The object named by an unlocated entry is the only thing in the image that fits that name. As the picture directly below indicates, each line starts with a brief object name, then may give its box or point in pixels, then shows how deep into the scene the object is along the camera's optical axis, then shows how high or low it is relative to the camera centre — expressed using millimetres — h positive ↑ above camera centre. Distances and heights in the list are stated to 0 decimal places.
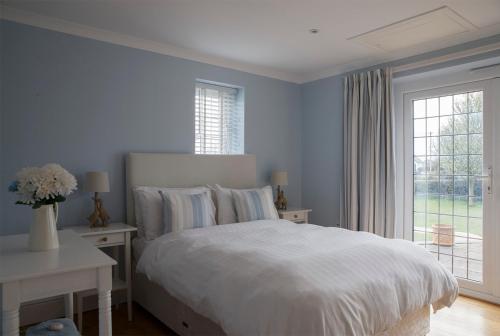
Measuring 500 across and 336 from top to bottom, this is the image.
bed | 1700 -678
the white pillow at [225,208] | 3432 -420
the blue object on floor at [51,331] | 1718 -831
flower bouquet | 1857 -154
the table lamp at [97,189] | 2994 -203
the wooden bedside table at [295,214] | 4154 -593
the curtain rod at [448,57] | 3131 +1059
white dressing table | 1521 -518
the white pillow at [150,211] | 3080 -409
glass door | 3400 -106
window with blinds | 4008 +552
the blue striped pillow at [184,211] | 3002 -405
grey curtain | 3812 +143
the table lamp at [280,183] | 4297 -213
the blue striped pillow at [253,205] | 3416 -397
